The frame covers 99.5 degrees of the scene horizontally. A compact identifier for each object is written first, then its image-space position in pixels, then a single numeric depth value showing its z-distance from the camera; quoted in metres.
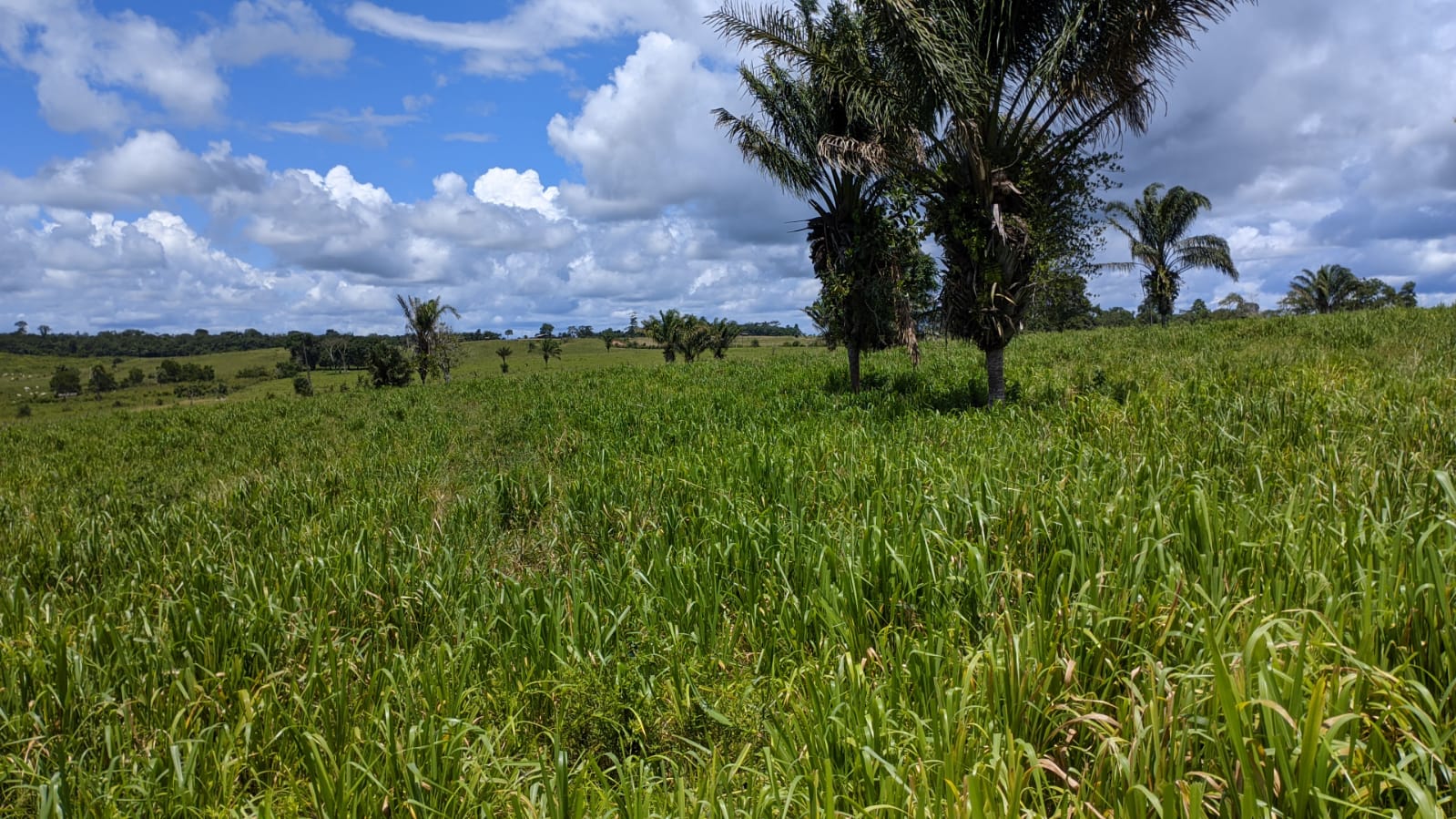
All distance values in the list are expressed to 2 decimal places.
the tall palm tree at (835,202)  12.66
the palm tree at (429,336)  46.66
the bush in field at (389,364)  53.44
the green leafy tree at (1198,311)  68.39
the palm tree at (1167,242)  34.72
